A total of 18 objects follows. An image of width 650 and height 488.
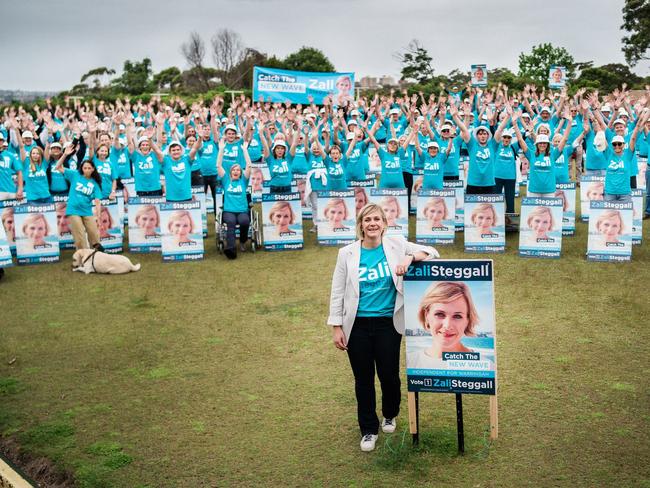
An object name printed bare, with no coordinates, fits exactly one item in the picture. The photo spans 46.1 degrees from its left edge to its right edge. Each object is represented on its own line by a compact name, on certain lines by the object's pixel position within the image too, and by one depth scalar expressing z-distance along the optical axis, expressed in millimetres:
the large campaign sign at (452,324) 6137
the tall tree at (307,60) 67750
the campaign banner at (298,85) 30766
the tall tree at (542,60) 50031
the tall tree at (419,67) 47494
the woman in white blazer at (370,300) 6379
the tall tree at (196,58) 75250
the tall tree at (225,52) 76500
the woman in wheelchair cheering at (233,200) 14484
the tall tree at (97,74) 55744
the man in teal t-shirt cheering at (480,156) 14766
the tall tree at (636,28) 45938
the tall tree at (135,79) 59750
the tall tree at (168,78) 68938
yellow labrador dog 13727
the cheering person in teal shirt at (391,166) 15828
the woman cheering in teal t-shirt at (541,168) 14258
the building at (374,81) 62400
